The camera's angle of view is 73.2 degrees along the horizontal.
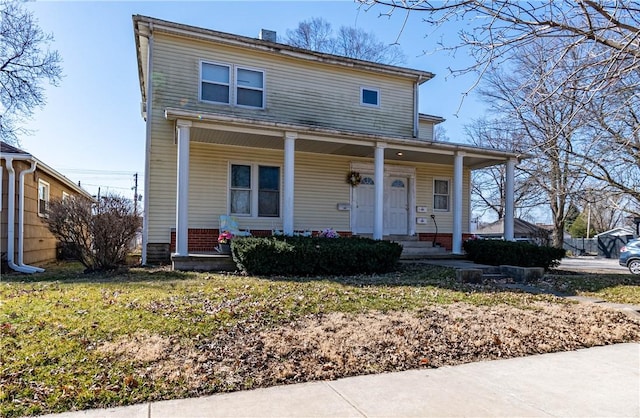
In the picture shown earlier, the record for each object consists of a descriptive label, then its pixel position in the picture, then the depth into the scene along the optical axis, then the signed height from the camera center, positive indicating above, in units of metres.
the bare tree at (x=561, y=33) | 4.93 +2.35
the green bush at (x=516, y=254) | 11.09 -0.94
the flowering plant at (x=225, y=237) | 10.43 -0.57
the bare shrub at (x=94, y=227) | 9.48 -0.33
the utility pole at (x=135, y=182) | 41.16 +3.07
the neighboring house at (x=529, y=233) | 32.17 -1.14
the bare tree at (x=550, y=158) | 13.79 +2.59
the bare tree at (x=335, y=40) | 26.29 +10.85
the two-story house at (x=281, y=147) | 11.42 +1.98
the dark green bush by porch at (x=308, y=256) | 9.08 -0.89
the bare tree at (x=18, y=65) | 18.08 +6.19
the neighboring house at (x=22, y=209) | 10.68 +0.04
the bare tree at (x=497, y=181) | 19.55 +2.84
